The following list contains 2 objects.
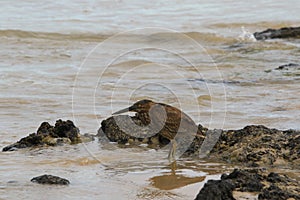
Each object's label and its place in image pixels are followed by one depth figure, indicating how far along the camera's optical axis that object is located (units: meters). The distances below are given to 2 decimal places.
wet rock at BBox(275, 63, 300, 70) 21.61
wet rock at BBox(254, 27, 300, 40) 30.07
